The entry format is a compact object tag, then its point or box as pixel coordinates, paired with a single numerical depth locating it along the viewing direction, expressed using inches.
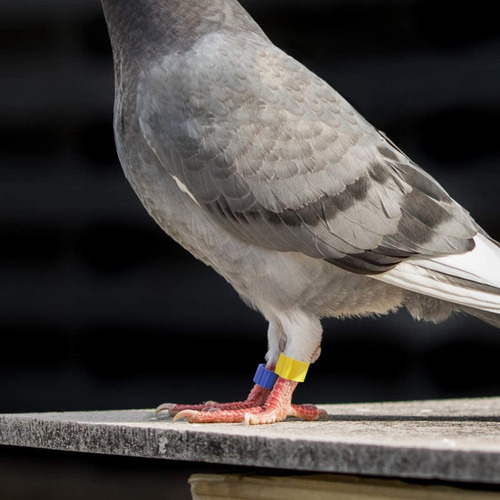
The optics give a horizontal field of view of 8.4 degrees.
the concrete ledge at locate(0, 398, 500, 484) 48.5
